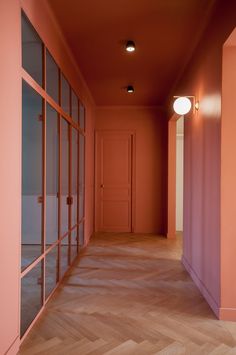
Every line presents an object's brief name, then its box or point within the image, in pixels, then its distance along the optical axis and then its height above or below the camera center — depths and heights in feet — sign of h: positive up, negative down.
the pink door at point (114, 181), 23.09 -0.31
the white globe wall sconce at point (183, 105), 12.07 +2.87
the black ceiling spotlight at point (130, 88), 17.75 +5.20
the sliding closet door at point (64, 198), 12.50 -0.93
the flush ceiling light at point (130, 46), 11.84 +5.13
